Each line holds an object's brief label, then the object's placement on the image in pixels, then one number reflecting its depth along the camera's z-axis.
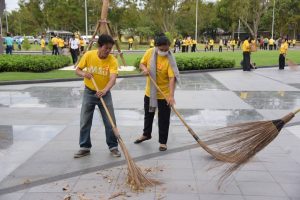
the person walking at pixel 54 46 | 23.28
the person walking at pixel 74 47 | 19.45
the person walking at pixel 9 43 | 23.34
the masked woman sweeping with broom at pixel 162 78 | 5.17
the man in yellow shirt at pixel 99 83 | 4.79
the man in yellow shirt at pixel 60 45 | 23.61
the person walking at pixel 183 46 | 33.09
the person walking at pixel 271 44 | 39.35
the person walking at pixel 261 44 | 40.48
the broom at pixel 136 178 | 4.03
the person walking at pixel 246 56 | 16.62
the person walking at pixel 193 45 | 33.66
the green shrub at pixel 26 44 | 33.00
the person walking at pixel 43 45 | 25.51
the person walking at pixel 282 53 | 17.05
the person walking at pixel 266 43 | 40.72
